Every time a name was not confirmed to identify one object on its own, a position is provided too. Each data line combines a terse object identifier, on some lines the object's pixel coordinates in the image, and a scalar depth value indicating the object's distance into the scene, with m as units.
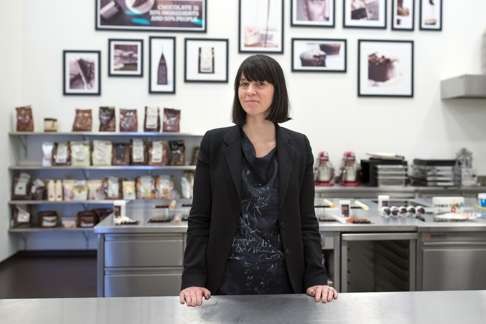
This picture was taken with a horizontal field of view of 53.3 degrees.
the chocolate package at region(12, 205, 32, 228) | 5.08
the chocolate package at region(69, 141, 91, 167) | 5.01
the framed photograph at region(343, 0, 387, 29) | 5.48
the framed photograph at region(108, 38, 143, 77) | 5.31
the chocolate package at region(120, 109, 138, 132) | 5.11
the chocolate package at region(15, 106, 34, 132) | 5.02
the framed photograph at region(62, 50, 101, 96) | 5.28
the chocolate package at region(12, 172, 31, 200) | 5.05
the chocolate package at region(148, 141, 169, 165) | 5.07
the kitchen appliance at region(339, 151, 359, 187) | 5.20
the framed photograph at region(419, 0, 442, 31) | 5.55
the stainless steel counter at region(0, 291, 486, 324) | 1.17
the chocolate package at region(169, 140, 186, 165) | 5.11
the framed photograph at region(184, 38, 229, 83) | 5.36
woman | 1.46
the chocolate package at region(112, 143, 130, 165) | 5.08
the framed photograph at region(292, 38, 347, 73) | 5.45
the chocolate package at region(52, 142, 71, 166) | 5.03
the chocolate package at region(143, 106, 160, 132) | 5.09
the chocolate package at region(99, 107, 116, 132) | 5.11
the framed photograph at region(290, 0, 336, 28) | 5.44
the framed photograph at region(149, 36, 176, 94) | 5.34
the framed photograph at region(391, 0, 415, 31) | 5.52
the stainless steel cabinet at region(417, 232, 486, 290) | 2.88
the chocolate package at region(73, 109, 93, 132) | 5.08
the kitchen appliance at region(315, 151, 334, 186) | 5.18
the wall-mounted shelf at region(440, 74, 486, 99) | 5.11
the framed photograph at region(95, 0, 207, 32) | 5.30
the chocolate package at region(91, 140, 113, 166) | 5.05
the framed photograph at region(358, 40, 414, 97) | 5.50
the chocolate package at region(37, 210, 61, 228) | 5.10
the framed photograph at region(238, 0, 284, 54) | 5.39
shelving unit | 5.23
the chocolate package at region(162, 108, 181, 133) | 5.13
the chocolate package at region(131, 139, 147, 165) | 5.07
